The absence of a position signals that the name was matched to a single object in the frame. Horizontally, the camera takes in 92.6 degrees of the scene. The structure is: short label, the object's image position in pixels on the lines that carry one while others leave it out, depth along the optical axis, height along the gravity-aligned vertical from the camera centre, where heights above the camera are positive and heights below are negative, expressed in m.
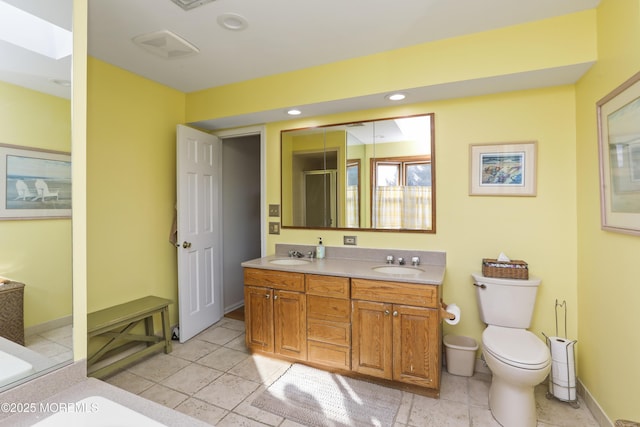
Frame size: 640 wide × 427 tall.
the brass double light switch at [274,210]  3.21 +0.05
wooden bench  2.27 -0.94
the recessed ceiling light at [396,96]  2.41 +0.94
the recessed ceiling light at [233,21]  1.95 +1.27
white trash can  2.33 -1.10
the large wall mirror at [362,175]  2.62 +0.36
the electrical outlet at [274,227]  3.21 -0.13
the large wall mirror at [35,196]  1.12 +0.08
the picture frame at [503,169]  2.29 +0.34
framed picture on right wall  1.46 +0.29
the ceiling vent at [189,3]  1.79 +1.26
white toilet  1.72 -0.81
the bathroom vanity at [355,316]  2.08 -0.76
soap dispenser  2.94 -0.36
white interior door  2.97 -0.15
